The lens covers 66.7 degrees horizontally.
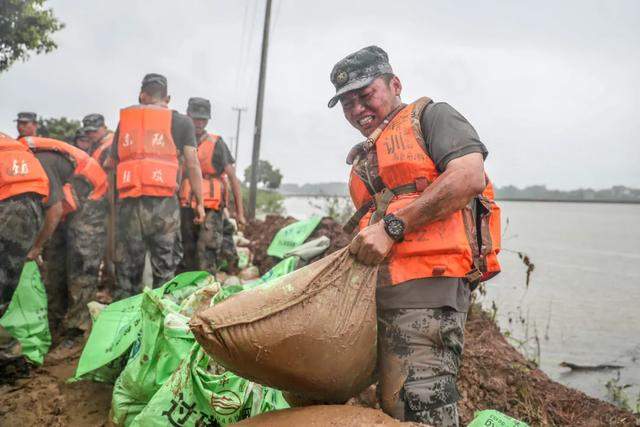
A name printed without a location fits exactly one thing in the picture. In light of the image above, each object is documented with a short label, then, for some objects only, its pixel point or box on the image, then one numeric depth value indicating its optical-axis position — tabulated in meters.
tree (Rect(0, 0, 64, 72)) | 8.86
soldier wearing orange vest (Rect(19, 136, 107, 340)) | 4.06
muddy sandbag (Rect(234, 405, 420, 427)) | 1.46
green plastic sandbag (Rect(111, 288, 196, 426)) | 2.33
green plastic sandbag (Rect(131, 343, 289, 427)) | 2.02
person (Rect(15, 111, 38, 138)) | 5.69
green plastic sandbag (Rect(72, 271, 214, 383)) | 2.65
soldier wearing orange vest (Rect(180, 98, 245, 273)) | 5.23
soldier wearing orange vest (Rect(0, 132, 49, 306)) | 3.04
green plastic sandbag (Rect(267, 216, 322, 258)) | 4.91
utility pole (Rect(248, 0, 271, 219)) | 10.89
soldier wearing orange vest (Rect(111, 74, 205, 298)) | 3.91
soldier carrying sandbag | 1.57
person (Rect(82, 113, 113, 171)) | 5.59
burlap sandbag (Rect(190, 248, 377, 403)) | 1.46
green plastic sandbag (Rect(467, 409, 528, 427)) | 1.90
